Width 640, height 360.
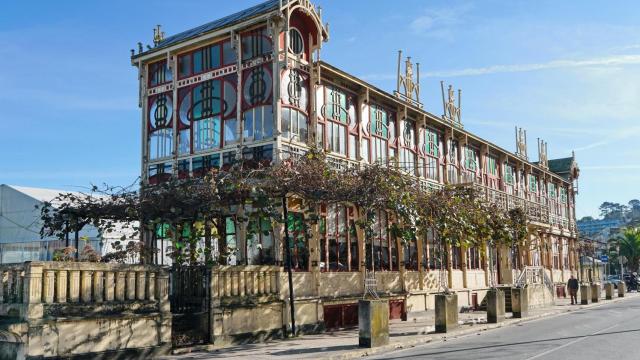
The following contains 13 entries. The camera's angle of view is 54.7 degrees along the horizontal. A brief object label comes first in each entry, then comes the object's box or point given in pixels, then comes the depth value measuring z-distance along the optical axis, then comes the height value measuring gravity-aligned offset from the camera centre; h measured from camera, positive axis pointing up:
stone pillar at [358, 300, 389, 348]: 15.48 -1.72
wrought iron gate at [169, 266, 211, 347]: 15.38 -1.19
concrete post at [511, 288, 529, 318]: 24.81 -2.03
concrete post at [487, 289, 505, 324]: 22.36 -1.96
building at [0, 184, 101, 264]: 31.81 +1.70
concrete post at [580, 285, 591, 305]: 33.41 -2.36
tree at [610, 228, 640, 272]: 76.94 +0.38
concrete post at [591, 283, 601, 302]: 35.69 -2.41
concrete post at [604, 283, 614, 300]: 38.22 -2.43
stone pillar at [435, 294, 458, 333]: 19.27 -1.84
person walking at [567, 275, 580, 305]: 33.61 -1.99
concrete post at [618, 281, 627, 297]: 41.97 -2.61
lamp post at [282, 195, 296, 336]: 17.23 -0.45
